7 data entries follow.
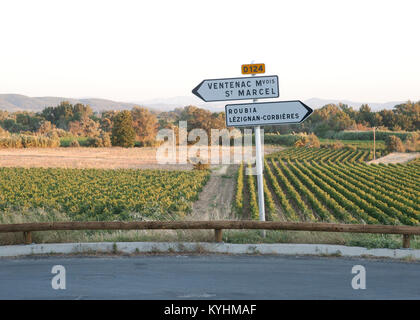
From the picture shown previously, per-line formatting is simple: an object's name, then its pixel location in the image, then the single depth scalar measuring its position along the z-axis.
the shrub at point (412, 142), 86.25
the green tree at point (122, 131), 79.44
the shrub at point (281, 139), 98.56
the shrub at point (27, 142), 69.19
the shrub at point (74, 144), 76.25
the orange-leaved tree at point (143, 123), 95.12
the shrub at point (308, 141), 94.62
